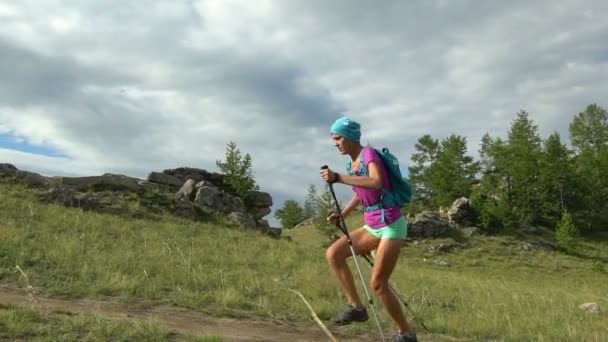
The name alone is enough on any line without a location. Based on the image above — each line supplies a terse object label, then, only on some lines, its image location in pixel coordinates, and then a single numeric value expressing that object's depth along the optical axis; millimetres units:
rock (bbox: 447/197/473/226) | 54156
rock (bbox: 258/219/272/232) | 29291
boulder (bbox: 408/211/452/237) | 48188
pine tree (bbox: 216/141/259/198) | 44031
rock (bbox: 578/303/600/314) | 8734
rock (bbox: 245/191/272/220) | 41031
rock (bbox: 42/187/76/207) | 20641
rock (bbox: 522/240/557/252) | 48156
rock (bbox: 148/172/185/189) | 33041
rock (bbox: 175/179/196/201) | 29367
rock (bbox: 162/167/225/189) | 37281
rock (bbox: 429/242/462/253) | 43938
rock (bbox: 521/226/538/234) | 55750
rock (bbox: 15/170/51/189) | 23500
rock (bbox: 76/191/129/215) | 21500
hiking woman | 5012
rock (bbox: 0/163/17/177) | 24016
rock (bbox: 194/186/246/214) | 28500
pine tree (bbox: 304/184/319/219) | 90312
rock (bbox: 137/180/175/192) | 28656
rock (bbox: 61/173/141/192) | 26641
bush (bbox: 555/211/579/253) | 46906
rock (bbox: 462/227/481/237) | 50844
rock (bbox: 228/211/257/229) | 26766
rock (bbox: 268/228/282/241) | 28628
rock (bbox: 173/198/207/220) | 24922
